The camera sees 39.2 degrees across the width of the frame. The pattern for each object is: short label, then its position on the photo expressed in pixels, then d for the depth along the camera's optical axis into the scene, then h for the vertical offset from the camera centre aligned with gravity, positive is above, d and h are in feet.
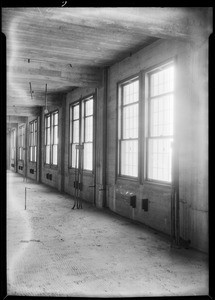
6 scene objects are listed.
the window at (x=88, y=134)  33.35 +1.53
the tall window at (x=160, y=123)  20.18 +1.67
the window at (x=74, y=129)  37.72 +2.32
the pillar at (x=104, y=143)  28.53 +0.36
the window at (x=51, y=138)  46.83 +1.44
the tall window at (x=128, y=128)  24.29 +1.65
